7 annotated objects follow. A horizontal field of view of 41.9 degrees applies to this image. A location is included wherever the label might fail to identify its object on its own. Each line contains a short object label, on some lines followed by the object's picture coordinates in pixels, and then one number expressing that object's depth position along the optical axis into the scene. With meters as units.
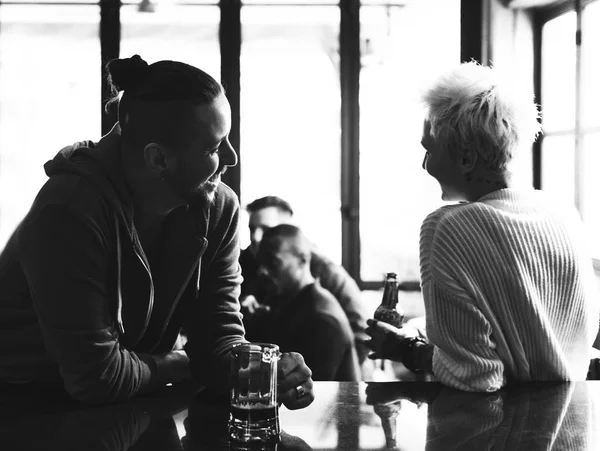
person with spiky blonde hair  1.36
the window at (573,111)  3.43
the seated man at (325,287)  3.13
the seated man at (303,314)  2.82
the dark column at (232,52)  4.91
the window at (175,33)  4.97
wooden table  0.97
